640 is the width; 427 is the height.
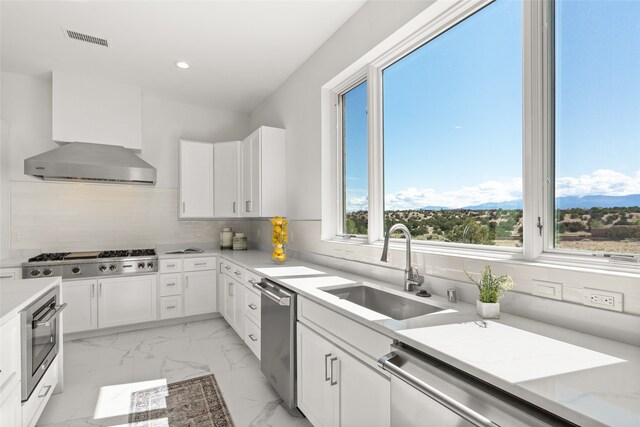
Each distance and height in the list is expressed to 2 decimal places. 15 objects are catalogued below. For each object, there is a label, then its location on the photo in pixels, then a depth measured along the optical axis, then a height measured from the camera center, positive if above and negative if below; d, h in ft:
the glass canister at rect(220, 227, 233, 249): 14.51 -1.13
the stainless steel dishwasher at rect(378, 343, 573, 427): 2.65 -1.70
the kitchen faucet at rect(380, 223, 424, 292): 6.02 -1.06
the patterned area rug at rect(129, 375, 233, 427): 6.69 -4.34
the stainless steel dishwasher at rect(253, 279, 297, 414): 6.56 -2.77
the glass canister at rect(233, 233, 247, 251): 14.20 -1.25
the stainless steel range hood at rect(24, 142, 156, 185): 10.49 +1.68
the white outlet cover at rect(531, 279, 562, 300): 4.14 -1.00
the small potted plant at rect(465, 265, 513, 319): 4.42 -1.11
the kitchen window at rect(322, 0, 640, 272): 4.03 +1.39
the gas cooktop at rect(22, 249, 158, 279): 10.38 -1.72
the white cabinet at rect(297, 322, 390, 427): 4.33 -2.70
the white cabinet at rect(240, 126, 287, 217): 11.60 +1.53
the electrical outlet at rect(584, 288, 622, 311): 3.62 -0.99
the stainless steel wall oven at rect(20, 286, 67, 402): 5.41 -2.32
